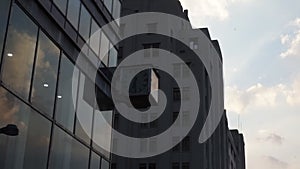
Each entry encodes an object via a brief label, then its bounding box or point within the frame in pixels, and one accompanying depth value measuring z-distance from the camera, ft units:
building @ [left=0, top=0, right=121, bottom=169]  43.55
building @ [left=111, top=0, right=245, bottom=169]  170.60
